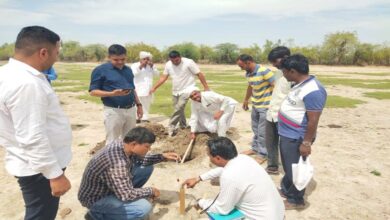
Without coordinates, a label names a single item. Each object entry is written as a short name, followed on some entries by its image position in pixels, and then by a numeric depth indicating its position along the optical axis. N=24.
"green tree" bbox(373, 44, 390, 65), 46.41
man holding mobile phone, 5.14
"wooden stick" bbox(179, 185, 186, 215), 3.95
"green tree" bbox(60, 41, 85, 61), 68.50
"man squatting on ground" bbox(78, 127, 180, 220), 3.37
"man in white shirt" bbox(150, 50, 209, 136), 7.77
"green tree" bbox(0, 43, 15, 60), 65.38
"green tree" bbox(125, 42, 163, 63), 60.47
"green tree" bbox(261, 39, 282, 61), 57.59
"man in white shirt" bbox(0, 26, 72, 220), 2.27
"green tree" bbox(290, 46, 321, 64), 51.03
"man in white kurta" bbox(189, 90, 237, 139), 6.50
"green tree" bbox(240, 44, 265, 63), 57.69
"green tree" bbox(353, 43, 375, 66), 48.03
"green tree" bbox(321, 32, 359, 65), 49.56
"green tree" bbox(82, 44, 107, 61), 66.46
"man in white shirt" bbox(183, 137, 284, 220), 2.96
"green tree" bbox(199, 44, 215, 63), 59.81
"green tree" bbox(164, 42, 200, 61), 59.28
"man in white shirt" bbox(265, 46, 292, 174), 4.92
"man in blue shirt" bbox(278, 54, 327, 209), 3.73
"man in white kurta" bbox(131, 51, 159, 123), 9.50
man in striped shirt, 5.94
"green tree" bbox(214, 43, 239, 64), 56.88
